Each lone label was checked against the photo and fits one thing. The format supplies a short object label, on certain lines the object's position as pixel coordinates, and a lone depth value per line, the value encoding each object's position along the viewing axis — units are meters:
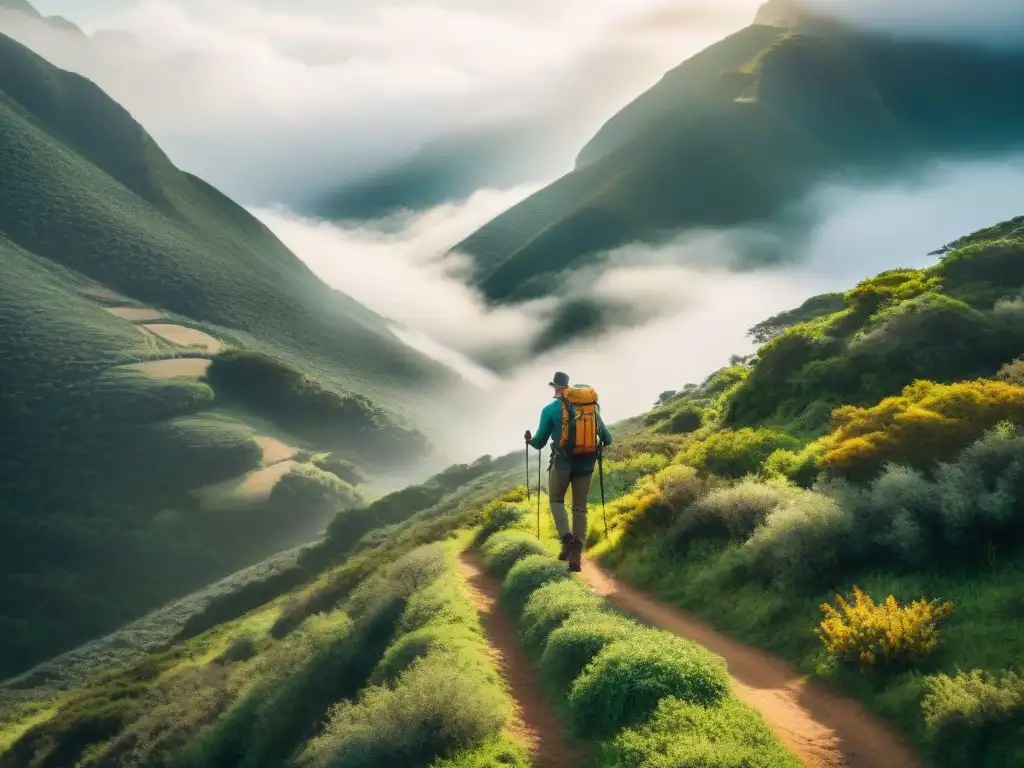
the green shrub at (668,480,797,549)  13.07
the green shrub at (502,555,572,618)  12.89
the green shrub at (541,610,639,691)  9.30
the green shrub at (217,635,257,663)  29.05
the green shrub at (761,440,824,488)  14.40
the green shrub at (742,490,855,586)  10.67
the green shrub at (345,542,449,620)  16.28
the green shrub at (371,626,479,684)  11.23
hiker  13.07
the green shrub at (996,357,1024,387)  14.86
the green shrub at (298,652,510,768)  8.27
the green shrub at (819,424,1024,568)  9.80
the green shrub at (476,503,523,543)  20.28
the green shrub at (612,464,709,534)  15.21
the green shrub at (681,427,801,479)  17.03
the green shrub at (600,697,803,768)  6.39
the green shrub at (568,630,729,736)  7.68
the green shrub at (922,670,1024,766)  6.35
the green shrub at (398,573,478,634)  12.59
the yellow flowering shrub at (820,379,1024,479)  11.98
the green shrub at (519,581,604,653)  10.84
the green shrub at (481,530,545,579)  15.50
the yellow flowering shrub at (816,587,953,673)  8.05
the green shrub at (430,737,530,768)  7.55
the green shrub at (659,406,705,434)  30.91
